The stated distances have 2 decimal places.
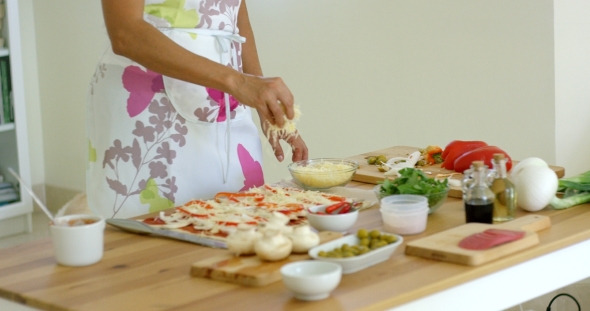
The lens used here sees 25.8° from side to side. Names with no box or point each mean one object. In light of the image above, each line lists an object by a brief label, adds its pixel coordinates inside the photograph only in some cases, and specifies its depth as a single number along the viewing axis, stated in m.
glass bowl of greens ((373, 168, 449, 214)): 2.97
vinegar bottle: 2.86
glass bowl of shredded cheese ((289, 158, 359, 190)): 3.26
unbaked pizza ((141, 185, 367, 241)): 2.88
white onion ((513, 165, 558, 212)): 2.96
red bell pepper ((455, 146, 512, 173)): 3.32
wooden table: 2.44
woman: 3.32
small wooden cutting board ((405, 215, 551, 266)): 2.59
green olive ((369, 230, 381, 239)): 2.65
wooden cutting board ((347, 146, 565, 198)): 3.19
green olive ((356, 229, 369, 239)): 2.64
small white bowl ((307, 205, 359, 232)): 2.81
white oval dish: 2.53
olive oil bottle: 2.90
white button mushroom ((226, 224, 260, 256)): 2.63
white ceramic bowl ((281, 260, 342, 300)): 2.39
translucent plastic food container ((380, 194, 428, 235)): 2.80
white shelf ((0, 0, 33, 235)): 6.56
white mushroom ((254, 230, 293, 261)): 2.58
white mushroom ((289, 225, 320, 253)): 2.64
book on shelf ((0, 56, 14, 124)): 6.63
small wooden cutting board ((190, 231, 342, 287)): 2.51
